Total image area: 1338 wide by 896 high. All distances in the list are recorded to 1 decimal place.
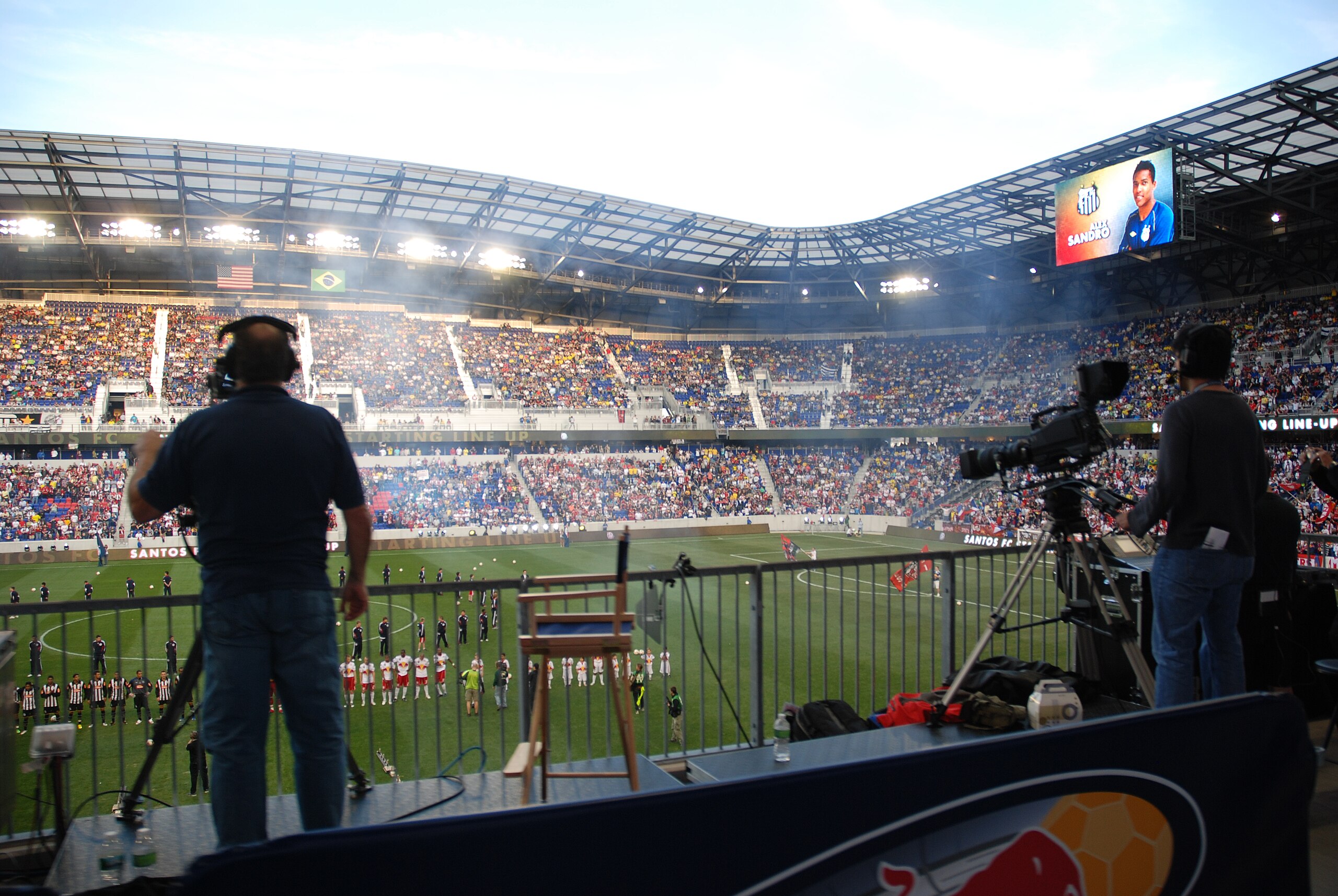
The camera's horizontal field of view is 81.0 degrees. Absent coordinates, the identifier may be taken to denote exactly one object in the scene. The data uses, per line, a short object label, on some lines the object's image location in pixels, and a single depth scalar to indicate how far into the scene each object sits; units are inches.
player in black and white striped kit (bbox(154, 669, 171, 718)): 463.5
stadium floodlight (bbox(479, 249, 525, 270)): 1752.0
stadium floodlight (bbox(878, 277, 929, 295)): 1951.3
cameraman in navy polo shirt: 108.2
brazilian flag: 1644.9
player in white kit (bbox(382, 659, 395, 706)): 550.7
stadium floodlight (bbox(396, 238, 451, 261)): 1691.7
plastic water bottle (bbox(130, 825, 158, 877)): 121.5
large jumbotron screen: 1097.4
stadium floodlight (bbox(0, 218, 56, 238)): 1440.7
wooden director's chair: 140.6
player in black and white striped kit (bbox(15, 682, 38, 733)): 483.6
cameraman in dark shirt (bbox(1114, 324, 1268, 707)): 146.7
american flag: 1540.4
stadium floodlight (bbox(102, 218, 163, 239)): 1499.8
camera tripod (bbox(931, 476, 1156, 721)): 157.8
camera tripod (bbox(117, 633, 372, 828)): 137.2
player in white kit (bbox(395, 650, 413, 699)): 575.8
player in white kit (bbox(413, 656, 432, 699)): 562.5
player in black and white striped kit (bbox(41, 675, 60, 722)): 459.5
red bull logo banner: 57.2
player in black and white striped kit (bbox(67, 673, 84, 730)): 456.1
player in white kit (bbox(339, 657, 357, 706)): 513.7
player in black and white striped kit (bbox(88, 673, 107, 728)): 462.8
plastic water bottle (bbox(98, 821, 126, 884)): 119.1
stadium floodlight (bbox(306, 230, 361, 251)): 1626.5
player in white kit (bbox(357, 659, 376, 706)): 501.0
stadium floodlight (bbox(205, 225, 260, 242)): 1583.4
